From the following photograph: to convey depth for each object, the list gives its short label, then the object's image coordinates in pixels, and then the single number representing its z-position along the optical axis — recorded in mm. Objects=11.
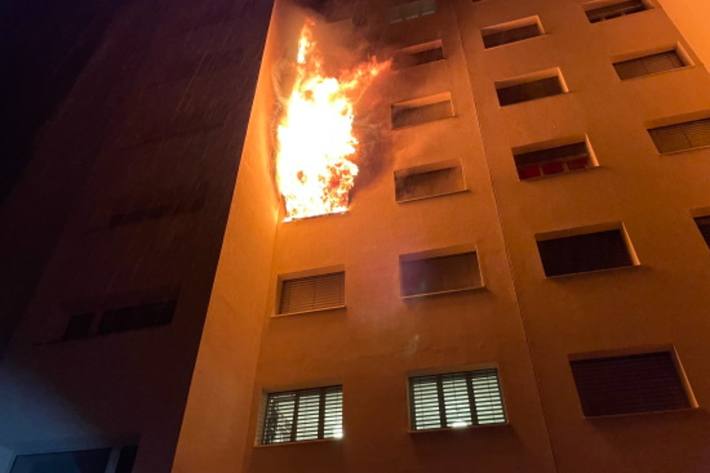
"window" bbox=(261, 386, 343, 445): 8266
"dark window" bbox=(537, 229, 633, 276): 8781
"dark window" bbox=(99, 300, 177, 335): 8180
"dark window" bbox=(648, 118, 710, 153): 9891
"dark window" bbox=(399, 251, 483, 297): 9383
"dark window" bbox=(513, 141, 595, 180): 10507
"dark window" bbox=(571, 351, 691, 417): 7086
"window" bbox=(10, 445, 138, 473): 7004
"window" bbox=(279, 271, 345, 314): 9945
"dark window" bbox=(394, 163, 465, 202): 10992
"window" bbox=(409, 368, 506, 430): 7688
